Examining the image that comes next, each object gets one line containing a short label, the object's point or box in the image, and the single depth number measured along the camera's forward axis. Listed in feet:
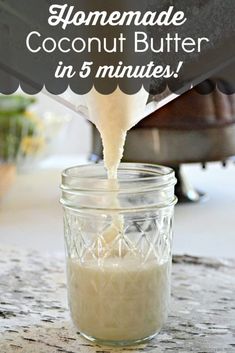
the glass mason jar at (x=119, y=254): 1.75
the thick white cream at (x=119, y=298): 1.75
